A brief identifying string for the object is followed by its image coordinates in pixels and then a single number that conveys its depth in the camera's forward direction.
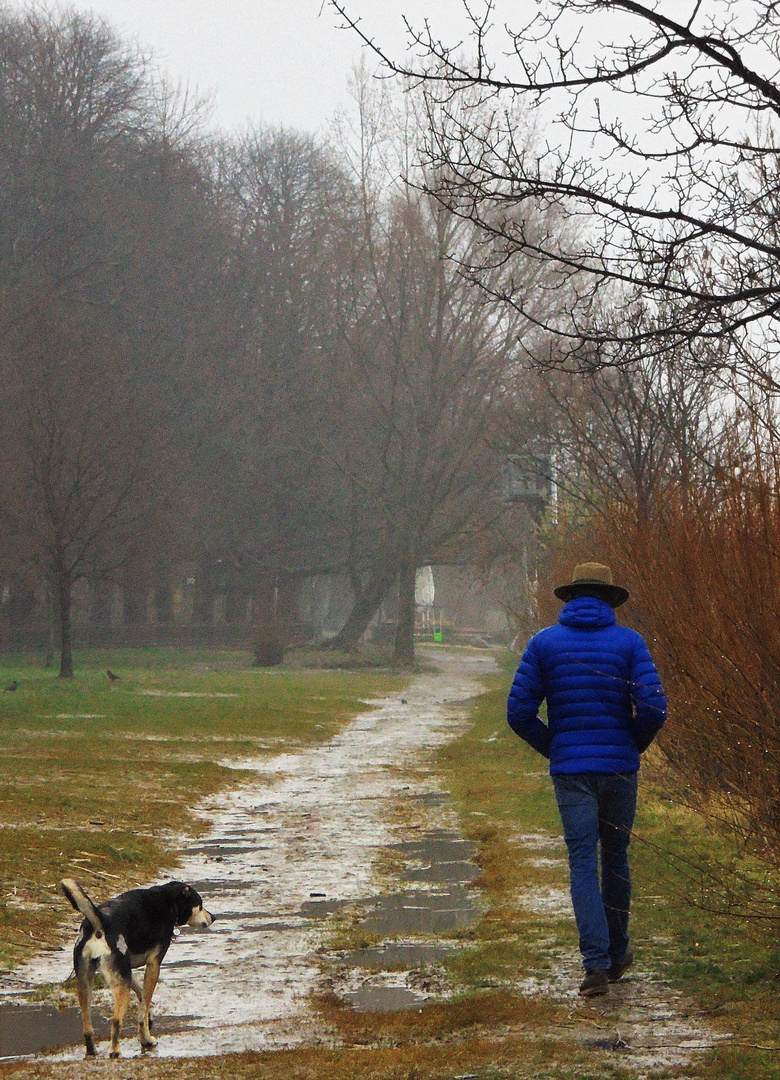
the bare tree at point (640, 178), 14.61
